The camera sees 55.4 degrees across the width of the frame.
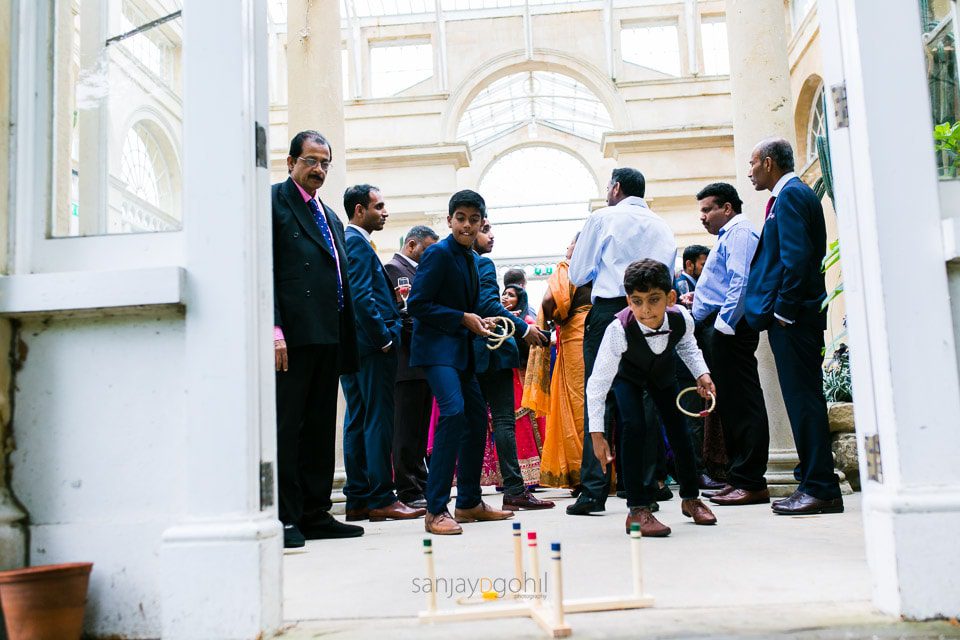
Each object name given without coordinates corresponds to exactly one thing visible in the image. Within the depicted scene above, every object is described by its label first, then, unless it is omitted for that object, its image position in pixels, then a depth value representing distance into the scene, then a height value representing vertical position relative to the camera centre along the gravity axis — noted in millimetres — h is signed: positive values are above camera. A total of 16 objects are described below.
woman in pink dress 7168 -182
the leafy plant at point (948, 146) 2723 +751
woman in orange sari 5992 +153
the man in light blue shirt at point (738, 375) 5426 +147
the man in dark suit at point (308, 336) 4289 +389
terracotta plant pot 2342 -443
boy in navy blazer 4527 +344
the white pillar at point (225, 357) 2445 +182
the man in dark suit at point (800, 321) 4754 +406
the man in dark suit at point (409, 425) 5898 -70
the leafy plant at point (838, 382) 6803 +106
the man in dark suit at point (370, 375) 5457 +251
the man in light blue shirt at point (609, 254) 5188 +884
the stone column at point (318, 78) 7254 +2720
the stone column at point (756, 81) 6695 +2362
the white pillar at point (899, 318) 2441 +211
